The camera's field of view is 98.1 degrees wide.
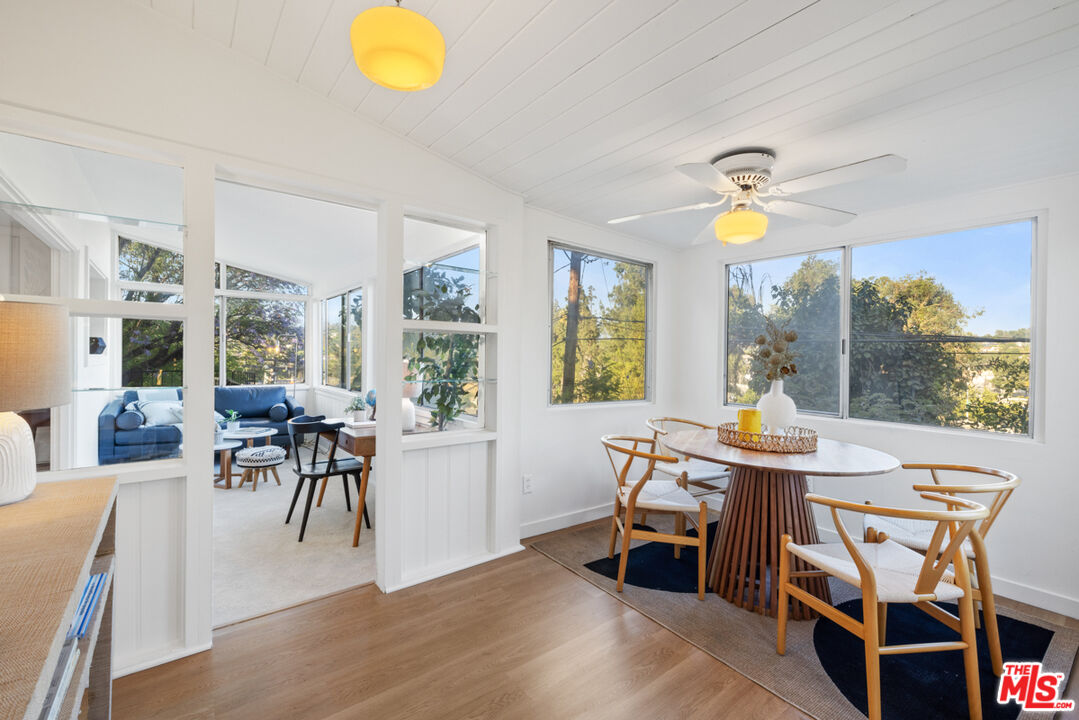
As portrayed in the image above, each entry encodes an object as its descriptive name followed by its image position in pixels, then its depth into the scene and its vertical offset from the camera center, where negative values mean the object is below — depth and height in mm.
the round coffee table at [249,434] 4928 -844
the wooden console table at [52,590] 693 -456
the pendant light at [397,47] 1293 +875
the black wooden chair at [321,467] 3355 -833
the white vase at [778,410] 2730 -304
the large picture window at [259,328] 6680 +403
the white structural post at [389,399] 2611 -241
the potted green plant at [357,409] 5242 -597
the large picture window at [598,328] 3688 +249
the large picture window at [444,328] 2779 +172
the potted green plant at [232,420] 5459 -810
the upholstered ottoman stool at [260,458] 4410 -979
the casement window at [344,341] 6238 +211
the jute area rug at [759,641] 1873 -1336
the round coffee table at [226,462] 4637 -1090
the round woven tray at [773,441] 2545 -462
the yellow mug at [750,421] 2801 -379
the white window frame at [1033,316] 2629 +273
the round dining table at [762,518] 2393 -850
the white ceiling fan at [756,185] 1895 +770
